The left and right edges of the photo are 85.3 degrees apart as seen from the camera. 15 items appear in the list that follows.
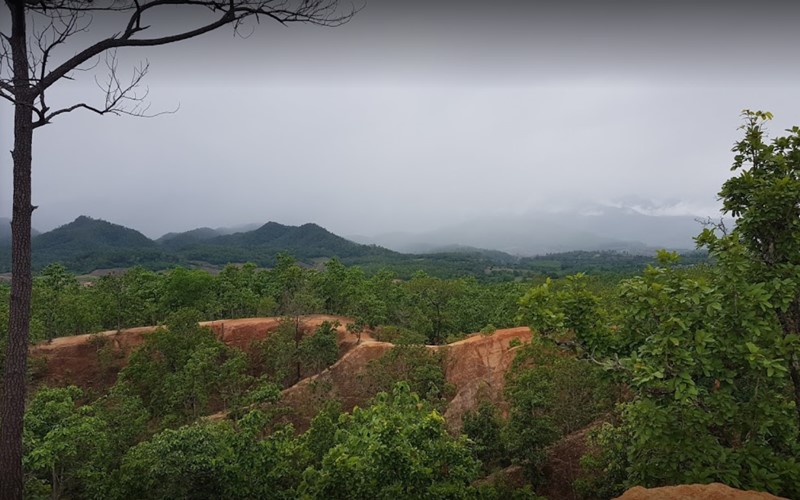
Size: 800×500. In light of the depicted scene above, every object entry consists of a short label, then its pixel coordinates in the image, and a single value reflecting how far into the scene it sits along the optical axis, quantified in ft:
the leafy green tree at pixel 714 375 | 15.16
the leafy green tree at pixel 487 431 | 45.03
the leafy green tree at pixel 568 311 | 17.83
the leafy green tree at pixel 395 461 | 20.40
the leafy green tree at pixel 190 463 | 26.37
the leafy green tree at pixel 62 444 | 29.07
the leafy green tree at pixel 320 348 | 74.59
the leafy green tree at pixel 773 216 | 15.67
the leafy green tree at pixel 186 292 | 102.79
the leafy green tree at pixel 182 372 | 57.72
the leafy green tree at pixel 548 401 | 41.68
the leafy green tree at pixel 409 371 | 57.67
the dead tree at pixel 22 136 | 15.60
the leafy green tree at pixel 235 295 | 105.81
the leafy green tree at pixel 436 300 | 102.06
